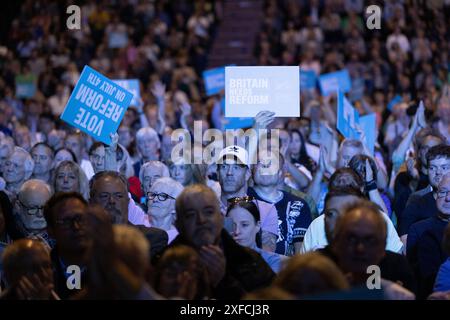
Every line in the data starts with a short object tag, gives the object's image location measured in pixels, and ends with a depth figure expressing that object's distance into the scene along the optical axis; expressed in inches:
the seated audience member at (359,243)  367.1
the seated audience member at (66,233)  423.0
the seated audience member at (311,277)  300.2
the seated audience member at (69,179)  600.5
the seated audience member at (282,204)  566.4
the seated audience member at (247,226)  470.0
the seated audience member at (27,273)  344.7
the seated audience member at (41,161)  706.6
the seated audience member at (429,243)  491.3
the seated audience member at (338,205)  455.4
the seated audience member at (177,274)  335.0
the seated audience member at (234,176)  558.7
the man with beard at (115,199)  486.7
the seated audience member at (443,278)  441.4
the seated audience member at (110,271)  293.2
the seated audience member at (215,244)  384.9
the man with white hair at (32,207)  532.6
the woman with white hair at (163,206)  551.5
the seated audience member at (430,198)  578.4
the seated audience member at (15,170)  668.2
